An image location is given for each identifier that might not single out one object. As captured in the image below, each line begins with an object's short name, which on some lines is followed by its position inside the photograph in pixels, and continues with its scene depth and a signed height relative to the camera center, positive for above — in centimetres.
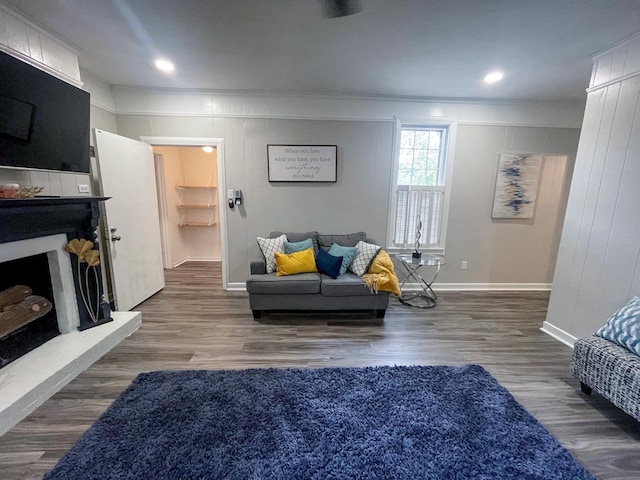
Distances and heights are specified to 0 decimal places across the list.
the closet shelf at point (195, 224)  524 -61
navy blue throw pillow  304 -77
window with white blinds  371 +21
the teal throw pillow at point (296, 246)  331 -62
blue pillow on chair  170 -81
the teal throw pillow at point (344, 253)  317 -68
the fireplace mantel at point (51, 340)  169 -124
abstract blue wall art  364 +21
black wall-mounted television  172 +49
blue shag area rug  136 -136
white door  285 -29
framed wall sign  353 +43
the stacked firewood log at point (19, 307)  200 -94
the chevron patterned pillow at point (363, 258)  313 -71
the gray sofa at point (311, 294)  292 -107
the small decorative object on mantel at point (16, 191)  179 -3
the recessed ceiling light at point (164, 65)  257 +123
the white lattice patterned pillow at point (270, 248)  323 -66
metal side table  326 -120
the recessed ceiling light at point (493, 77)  274 +128
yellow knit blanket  289 -87
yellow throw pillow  306 -77
